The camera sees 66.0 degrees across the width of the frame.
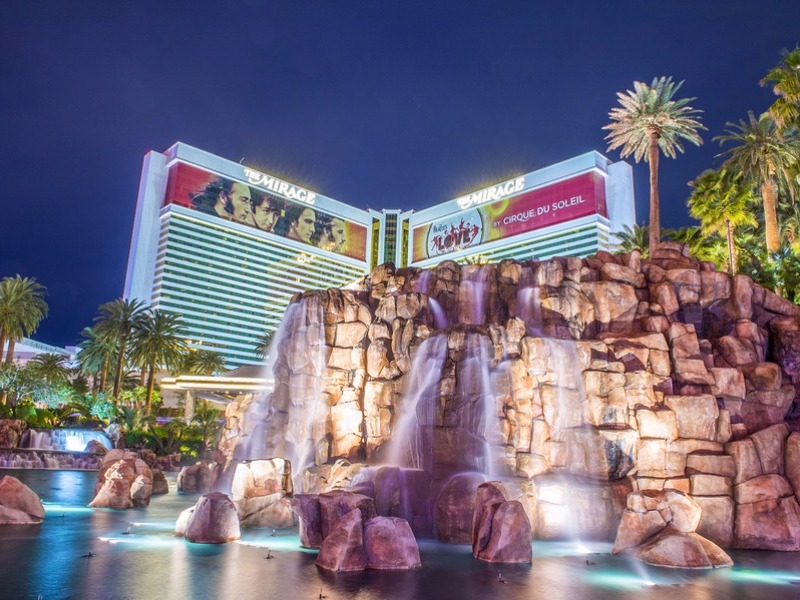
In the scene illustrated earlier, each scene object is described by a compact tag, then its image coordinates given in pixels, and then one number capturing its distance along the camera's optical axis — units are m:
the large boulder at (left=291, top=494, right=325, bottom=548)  14.45
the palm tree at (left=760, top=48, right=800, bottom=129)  33.78
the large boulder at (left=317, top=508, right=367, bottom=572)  12.00
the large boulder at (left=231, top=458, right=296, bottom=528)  17.78
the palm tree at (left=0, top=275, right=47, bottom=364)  65.25
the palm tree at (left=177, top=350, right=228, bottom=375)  82.31
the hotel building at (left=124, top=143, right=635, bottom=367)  127.94
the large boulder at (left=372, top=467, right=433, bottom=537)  17.12
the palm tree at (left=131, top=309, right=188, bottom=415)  64.25
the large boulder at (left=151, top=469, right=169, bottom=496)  27.95
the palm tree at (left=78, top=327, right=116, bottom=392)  68.01
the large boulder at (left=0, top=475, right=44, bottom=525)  15.93
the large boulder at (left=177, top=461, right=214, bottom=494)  30.86
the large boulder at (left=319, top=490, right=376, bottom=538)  14.50
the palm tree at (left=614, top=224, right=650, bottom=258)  55.49
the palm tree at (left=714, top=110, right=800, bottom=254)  41.25
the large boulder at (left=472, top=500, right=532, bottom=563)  13.49
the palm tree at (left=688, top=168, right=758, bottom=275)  41.53
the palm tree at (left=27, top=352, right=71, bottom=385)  68.69
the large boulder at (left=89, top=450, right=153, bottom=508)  20.95
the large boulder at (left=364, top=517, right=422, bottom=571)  12.29
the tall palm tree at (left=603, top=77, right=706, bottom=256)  45.06
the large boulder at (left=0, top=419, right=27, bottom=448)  47.69
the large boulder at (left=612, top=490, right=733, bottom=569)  14.26
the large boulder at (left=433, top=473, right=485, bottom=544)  16.19
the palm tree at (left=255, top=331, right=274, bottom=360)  86.74
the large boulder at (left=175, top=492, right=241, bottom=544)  14.73
